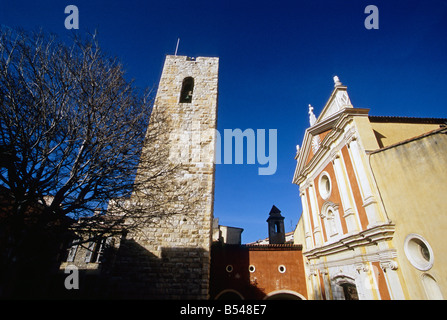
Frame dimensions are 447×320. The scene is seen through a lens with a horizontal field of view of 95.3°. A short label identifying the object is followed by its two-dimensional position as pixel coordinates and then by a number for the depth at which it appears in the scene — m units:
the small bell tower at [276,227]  18.19
